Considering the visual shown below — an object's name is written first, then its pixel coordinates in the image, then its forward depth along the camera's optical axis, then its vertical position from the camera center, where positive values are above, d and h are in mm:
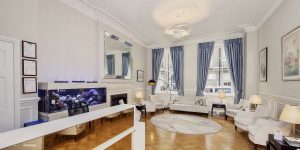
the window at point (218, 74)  7328 +37
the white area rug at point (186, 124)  4734 -1669
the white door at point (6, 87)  2717 -187
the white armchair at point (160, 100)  7395 -1255
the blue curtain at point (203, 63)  7455 +567
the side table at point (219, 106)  6604 -1310
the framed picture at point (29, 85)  3105 -174
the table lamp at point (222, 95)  6666 -856
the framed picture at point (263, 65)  4977 +329
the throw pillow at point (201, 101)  7030 -1197
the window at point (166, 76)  8672 -42
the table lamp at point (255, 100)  5120 -830
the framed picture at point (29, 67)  3098 +185
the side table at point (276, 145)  2414 -1129
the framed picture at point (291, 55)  3213 +429
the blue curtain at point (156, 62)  8703 +743
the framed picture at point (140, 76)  8078 -28
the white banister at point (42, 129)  1072 -434
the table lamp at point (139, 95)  6996 -882
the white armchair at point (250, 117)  4195 -1235
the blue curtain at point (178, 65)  8078 +526
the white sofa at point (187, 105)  6723 -1343
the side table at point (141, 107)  6348 -1308
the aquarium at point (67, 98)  3513 -577
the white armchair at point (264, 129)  3135 -1145
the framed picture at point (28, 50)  3094 +541
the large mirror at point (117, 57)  5652 +731
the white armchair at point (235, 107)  5700 -1244
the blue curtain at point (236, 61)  6707 +583
